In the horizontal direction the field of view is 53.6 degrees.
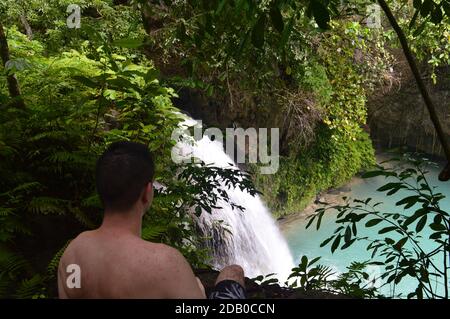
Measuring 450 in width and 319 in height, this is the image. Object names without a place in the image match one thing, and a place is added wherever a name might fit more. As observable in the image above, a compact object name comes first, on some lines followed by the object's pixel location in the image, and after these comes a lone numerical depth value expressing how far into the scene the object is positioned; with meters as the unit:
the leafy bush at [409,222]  2.27
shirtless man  1.33
